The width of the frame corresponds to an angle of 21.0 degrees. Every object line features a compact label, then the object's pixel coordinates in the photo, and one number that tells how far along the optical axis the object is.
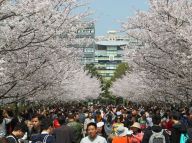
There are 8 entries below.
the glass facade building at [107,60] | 186.38
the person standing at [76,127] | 12.43
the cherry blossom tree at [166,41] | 17.28
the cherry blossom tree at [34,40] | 13.30
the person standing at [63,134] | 11.38
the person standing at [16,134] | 8.55
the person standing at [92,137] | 8.33
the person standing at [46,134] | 9.73
